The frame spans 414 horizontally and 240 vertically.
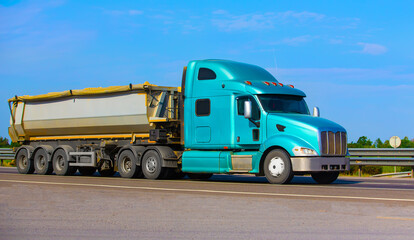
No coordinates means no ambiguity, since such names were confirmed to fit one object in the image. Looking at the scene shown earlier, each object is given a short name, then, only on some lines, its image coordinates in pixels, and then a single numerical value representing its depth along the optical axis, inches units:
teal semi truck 598.9
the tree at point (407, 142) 3149.6
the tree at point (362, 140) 2952.8
